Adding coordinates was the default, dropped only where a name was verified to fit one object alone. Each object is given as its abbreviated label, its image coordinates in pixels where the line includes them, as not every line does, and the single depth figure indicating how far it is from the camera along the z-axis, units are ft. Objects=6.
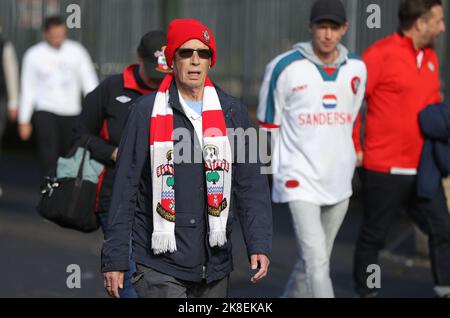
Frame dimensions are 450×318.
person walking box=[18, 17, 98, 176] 80.28
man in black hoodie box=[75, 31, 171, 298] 47.37
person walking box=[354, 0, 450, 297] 55.06
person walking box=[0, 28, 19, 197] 87.04
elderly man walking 36.73
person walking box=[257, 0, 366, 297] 50.78
